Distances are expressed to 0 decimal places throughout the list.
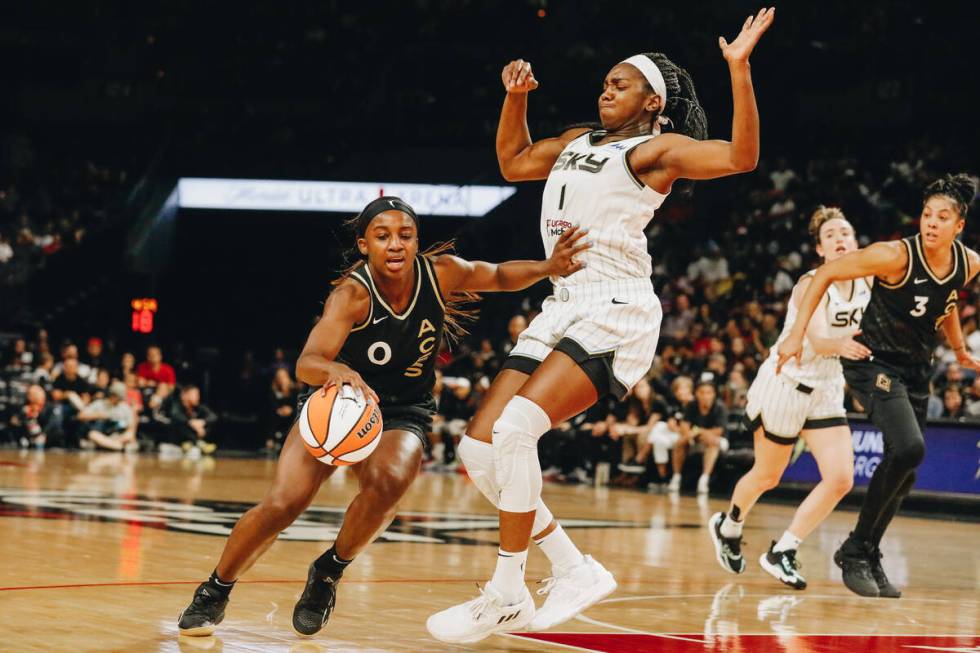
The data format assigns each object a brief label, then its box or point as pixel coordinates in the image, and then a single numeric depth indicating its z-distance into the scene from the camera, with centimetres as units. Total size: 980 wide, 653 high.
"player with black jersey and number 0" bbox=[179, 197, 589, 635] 500
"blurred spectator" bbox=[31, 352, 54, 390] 1841
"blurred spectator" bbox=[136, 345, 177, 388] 1905
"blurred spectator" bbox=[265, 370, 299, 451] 1872
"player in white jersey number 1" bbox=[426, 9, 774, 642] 491
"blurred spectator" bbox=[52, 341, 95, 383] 1816
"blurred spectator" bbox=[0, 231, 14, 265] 2256
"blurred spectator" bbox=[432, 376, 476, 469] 1705
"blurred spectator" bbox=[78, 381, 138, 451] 1792
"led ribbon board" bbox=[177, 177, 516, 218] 2239
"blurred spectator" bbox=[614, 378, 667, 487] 1530
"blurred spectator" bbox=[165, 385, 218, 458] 1845
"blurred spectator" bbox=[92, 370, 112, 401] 1803
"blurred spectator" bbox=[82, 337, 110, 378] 1953
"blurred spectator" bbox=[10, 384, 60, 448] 1797
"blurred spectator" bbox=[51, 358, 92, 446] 1803
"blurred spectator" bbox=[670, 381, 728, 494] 1441
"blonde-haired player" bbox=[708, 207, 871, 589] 749
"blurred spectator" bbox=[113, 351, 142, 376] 1895
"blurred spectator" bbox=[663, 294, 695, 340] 1794
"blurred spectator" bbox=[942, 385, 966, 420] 1344
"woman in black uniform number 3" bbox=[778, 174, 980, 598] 707
